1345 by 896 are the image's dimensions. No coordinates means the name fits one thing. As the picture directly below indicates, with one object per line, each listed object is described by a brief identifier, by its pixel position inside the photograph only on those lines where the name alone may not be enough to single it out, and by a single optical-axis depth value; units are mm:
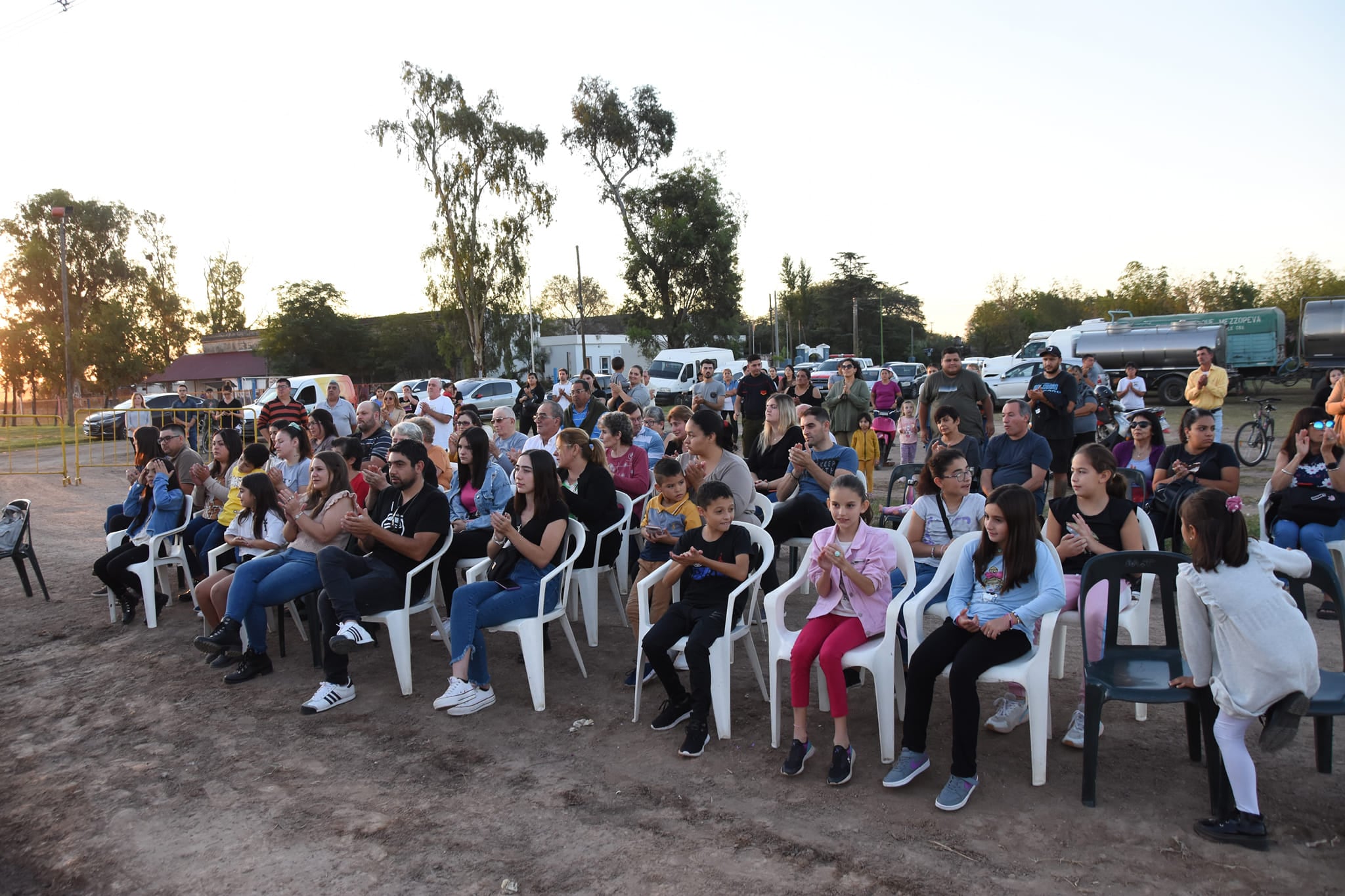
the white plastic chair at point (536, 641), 4551
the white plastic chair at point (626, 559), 6168
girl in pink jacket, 3723
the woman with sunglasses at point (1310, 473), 5184
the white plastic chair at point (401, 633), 4832
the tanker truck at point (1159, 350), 24703
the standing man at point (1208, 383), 10805
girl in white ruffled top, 2980
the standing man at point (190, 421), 14634
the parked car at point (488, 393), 27188
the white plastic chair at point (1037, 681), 3486
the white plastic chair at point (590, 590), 5457
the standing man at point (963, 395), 7785
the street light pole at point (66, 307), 29844
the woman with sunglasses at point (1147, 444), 6133
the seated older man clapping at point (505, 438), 7254
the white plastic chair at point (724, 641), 4086
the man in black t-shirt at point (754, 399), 11125
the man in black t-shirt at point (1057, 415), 7746
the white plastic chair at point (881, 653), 3781
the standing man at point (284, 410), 11125
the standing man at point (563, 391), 14117
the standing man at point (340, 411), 11180
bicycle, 12297
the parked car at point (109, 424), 17359
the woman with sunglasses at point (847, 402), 9125
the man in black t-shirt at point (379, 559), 4688
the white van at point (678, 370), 27922
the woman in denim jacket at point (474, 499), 5566
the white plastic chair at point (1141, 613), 4094
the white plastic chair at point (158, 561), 6223
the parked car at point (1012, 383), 25734
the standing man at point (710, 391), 12109
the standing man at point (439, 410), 9555
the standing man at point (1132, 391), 14242
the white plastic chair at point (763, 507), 5781
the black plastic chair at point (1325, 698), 3035
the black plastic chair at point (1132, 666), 3268
